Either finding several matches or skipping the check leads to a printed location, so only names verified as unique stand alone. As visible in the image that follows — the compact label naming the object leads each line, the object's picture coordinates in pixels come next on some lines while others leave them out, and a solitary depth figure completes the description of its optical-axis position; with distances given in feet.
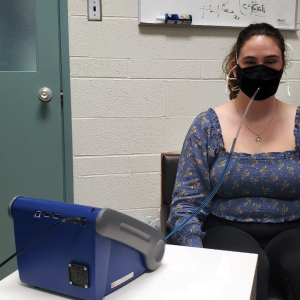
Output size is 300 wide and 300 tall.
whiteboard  6.28
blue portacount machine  2.28
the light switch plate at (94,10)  6.17
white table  2.48
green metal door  6.22
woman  4.35
